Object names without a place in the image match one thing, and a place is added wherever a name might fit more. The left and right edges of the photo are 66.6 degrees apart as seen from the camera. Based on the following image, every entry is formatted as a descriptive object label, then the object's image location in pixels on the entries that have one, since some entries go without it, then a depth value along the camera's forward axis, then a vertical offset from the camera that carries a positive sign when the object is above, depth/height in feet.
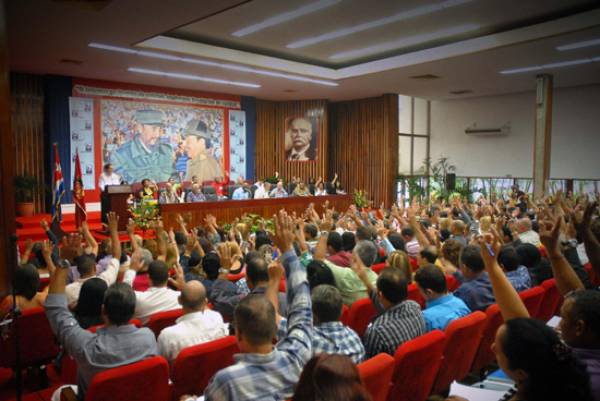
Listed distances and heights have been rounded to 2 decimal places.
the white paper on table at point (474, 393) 8.68 -4.40
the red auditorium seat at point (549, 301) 12.07 -3.41
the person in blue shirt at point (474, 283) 11.23 -2.73
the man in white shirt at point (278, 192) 37.55 -1.54
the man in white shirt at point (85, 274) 11.02 -2.52
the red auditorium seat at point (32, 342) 10.32 -3.98
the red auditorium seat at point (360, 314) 10.52 -3.25
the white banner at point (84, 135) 35.55 +2.95
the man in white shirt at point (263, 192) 37.78 -1.54
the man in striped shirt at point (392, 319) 8.24 -2.69
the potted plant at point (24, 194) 32.04 -1.59
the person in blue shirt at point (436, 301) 9.55 -2.75
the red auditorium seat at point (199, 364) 7.82 -3.35
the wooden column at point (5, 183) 11.92 -0.31
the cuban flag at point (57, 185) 25.95 -0.75
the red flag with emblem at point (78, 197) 27.22 -1.53
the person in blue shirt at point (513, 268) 12.24 -2.52
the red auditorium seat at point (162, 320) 9.99 -3.24
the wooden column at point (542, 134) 35.04 +3.22
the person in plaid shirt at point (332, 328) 7.23 -2.48
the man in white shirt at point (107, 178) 34.39 -0.44
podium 28.96 -1.83
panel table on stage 30.00 -2.50
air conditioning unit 47.50 +4.74
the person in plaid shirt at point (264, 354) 5.48 -2.30
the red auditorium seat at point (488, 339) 10.15 -3.73
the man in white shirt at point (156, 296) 10.80 -2.97
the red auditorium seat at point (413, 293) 12.10 -3.15
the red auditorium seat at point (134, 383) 6.57 -3.16
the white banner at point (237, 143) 45.24 +3.01
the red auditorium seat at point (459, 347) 8.75 -3.45
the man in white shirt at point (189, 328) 8.57 -2.98
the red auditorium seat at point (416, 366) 7.54 -3.29
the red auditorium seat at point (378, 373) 6.56 -2.91
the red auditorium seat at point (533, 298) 10.53 -2.86
